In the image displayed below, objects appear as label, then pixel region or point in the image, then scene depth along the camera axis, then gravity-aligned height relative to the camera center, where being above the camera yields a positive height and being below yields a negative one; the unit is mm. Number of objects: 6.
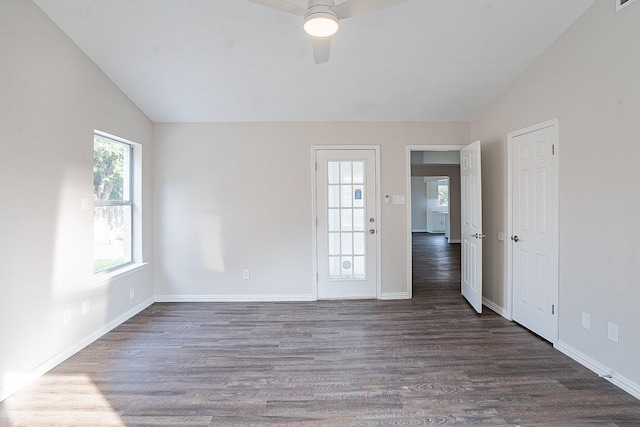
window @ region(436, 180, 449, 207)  13912 +781
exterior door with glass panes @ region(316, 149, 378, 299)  4664 -152
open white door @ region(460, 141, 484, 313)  4004 -153
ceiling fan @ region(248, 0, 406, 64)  1974 +1215
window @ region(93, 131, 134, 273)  3665 +133
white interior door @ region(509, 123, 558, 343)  3213 -190
